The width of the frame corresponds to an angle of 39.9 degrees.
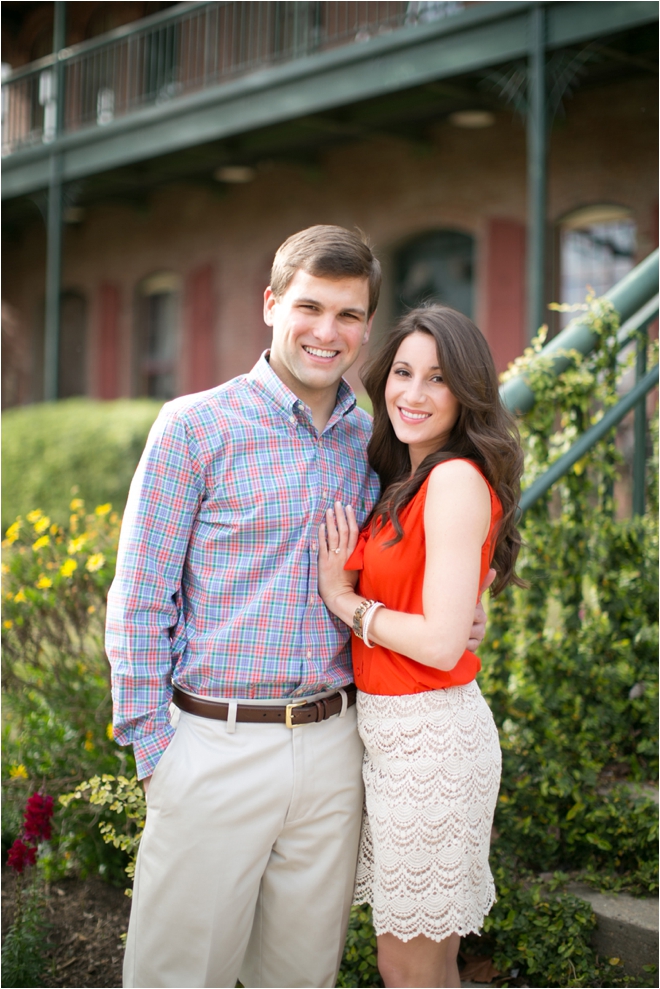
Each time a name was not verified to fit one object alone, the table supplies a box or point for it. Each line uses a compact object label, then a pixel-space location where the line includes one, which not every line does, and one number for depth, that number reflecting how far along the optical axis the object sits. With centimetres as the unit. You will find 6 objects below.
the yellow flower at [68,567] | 321
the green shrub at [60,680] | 302
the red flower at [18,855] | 242
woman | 197
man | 196
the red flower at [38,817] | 246
